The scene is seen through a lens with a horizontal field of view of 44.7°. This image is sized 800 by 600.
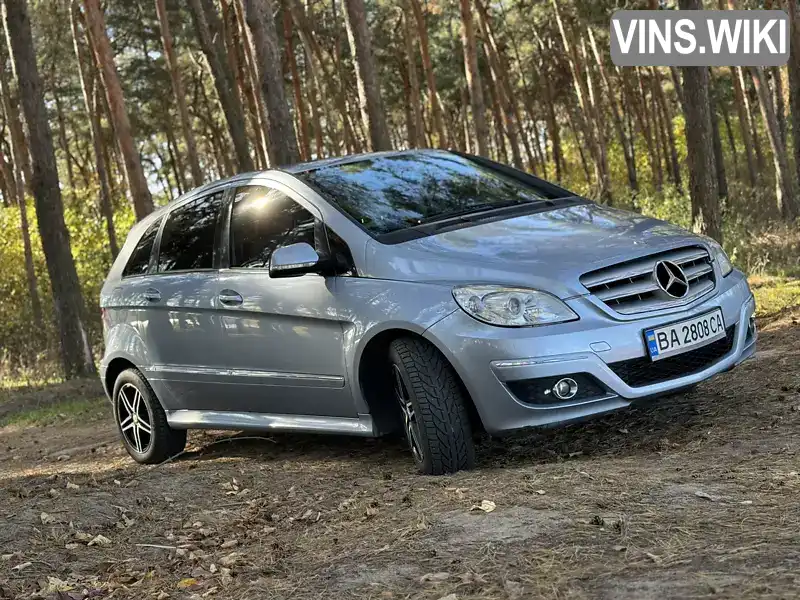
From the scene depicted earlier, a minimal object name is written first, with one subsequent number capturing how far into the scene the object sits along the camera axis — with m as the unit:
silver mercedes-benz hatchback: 4.55
